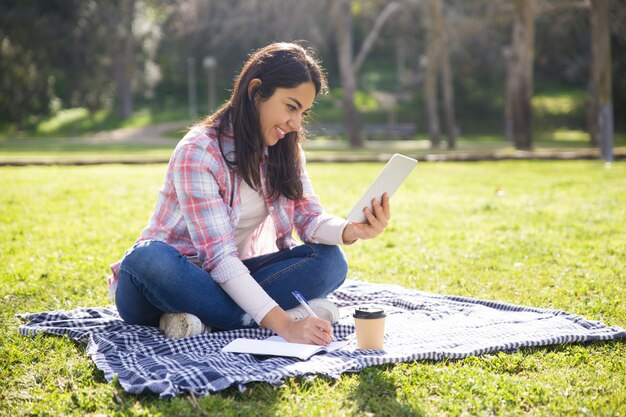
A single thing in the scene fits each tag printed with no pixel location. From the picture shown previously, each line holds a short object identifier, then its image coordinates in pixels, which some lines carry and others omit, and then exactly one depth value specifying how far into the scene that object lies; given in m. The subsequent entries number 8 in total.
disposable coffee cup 3.28
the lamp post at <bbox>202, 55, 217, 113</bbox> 30.31
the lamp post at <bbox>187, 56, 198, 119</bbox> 36.61
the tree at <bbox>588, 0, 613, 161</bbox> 13.98
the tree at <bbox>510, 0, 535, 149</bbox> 18.03
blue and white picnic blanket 3.01
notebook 3.24
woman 3.41
